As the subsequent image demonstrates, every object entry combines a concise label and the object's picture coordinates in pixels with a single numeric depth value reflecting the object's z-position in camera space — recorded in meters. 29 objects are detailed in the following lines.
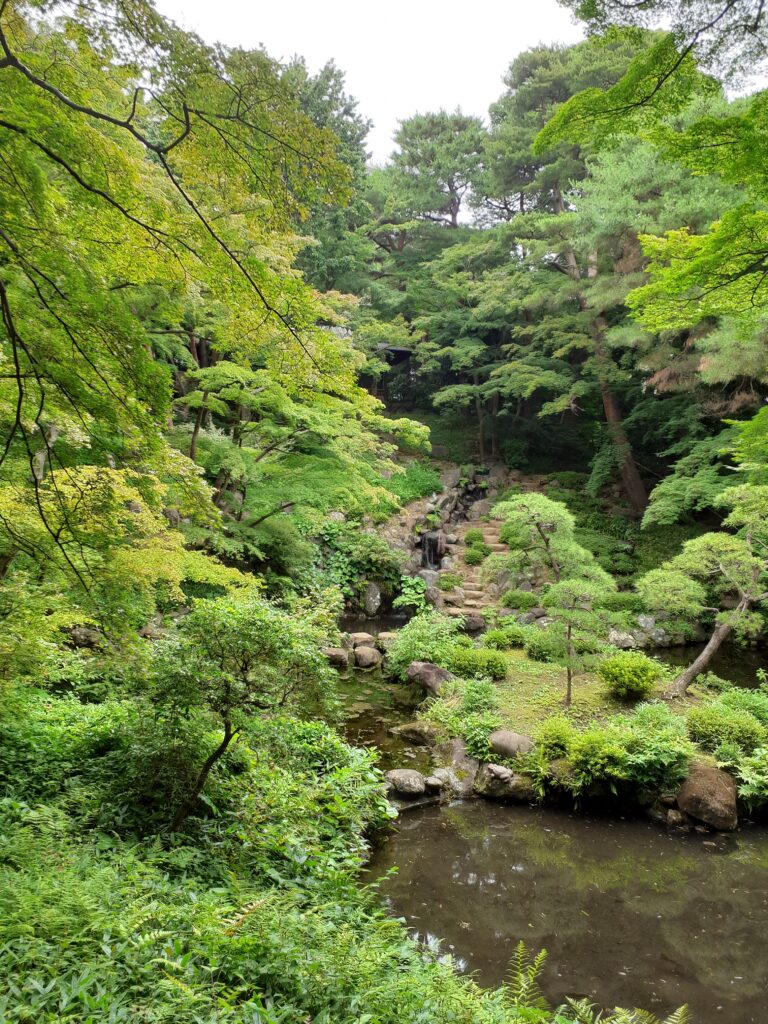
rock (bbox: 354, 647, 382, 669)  10.20
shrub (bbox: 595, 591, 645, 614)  11.52
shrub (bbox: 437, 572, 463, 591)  13.18
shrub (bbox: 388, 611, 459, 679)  9.30
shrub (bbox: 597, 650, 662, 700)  7.66
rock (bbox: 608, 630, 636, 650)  10.56
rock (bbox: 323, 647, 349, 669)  9.70
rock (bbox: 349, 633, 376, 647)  11.02
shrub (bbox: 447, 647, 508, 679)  8.78
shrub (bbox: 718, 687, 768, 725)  7.18
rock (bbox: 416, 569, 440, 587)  13.50
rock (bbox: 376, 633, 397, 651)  10.74
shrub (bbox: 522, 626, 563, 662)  9.24
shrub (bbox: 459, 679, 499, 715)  7.58
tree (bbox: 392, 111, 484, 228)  20.52
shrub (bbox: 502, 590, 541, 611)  11.88
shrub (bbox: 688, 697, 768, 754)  6.42
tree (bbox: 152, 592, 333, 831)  3.39
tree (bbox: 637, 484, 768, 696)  7.50
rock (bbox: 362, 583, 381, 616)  13.35
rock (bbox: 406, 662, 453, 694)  8.51
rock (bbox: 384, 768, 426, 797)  6.04
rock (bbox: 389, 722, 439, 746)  7.27
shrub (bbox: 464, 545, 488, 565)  14.38
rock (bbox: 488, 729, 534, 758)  6.56
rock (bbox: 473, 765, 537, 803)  6.15
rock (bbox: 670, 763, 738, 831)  5.63
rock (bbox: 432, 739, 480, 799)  6.34
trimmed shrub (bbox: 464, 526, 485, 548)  15.10
